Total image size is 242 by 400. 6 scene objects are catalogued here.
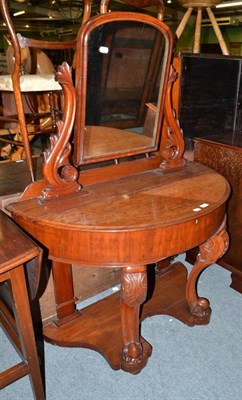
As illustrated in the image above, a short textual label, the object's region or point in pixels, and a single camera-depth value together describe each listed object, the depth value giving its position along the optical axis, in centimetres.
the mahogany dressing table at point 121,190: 112
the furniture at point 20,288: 101
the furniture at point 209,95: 188
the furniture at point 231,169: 187
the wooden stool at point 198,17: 188
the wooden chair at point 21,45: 115
